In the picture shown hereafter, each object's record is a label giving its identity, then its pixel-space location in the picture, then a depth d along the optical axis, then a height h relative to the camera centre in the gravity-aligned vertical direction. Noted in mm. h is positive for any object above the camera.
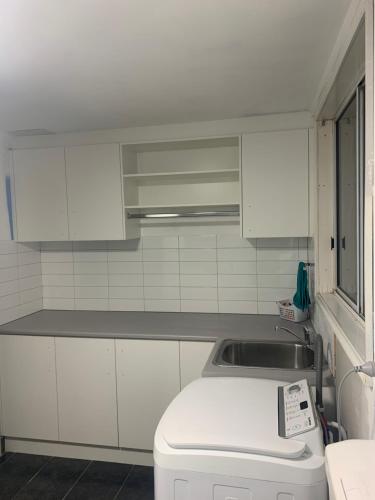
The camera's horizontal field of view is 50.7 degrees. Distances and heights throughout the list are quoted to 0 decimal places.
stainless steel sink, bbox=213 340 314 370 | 2330 -750
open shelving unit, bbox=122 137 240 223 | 2904 +413
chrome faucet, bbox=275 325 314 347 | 2143 -621
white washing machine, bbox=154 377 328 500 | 1115 -656
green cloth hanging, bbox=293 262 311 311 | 2719 -448
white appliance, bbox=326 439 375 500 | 660 -445
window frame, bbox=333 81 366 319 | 1618 +176
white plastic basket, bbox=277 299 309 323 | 2734 -585
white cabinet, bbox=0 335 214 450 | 2586 -1026
